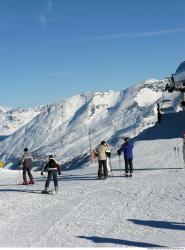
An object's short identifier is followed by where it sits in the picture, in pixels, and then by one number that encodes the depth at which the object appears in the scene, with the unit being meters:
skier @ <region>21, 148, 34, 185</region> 22.48
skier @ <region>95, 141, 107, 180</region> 22.22
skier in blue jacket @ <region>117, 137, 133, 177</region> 22.31
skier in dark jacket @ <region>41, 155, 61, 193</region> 18.88
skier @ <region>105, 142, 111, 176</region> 22.72
